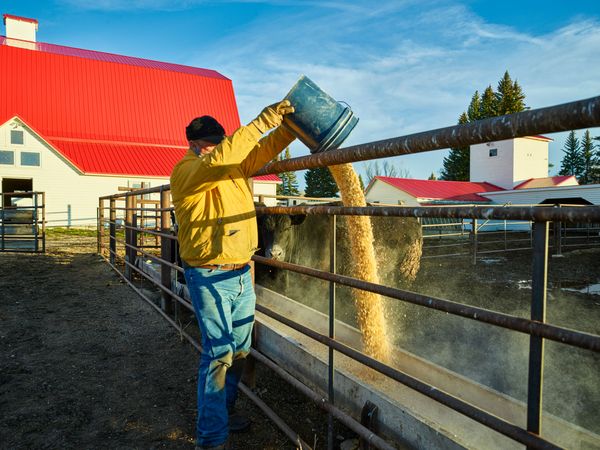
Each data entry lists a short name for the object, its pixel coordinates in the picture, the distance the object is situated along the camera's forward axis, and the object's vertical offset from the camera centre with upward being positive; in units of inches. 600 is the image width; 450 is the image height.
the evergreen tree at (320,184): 1744.6 +125.5
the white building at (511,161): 1254.9 +167.7
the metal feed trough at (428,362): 42.4 -22.7
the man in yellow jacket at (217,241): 77.8 -5.4
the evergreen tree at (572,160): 2303.2 +313.0
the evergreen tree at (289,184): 2124.8 +150.6
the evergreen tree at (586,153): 2210.1 +340.8
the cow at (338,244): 171.0 -13.4
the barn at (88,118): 730.2 +192.5
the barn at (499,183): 880.3 +89.6
